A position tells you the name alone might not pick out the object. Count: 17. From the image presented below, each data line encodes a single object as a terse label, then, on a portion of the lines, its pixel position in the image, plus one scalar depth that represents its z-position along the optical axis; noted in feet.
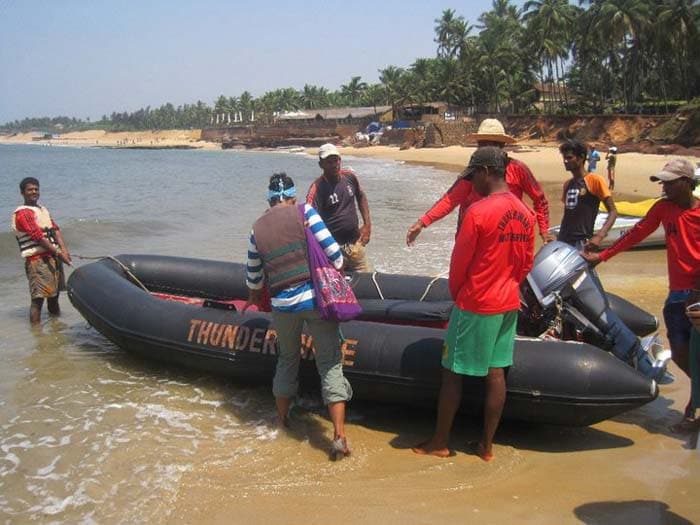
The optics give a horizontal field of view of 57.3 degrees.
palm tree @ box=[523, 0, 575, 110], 153.07
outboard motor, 13.29
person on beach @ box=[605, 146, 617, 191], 59.47
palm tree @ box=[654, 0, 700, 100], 113.39
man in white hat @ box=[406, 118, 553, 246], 14.57
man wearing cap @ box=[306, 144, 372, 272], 17.19
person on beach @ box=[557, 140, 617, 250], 15.60
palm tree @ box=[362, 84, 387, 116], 266.36
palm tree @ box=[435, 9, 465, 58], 221.25
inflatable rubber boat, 11.96
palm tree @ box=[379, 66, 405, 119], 240.53
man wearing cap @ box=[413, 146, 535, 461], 10.73
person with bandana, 11.83
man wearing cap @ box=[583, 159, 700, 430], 12.05
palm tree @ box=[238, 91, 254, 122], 397.97
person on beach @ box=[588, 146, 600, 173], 55.49
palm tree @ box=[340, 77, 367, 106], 313.94
